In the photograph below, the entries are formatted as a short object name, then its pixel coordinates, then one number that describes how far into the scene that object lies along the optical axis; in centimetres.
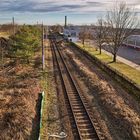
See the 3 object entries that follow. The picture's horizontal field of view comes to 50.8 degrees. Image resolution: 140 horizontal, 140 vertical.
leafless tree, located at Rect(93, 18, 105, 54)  3069
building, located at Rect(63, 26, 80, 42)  5246
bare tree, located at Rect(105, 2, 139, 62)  2397
